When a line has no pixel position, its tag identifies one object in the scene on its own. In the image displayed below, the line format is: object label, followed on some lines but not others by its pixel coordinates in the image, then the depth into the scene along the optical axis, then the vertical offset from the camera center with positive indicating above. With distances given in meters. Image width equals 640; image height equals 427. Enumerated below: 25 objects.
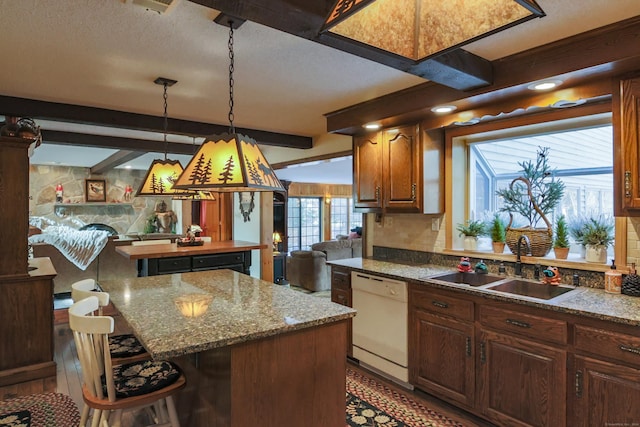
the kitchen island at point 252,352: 1.63 -0.65
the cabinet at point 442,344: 2.53 -0.96
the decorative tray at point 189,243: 4.83 -0.42
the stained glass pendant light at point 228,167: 1.82 +0.21
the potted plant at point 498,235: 3.08 -0.23
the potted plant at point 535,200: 2.81 +0.05
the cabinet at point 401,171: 3.21 +0.32
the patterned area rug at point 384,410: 2.54 -1.42
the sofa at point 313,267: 6.56 -1.01
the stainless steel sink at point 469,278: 2.91 -0.55
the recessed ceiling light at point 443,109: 2.76 +0.72
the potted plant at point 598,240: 2.50 -0.22
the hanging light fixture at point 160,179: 3.08 +0.25
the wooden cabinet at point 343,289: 3.48 -0.75
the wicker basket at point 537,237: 2.79 -0.23
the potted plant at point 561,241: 2.70 -0.25
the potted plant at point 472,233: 3.22 -0.22
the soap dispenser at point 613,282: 2.29 -0.45
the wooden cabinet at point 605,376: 1.82 -0.84
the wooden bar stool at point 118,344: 2.12 -0.78
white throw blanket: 5.79 -0.49
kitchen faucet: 2.81 -0.33
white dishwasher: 2.97 -0.95
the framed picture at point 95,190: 8.93 +0.48
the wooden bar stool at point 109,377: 1.68 -0.81
